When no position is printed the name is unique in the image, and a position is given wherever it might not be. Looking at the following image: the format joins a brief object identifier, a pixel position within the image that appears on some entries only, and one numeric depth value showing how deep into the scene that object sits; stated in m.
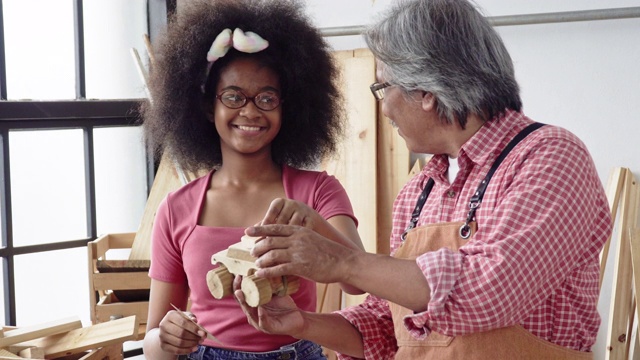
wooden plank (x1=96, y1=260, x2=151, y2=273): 2.60
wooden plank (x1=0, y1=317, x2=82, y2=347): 2.07
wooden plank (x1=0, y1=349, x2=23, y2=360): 1.92
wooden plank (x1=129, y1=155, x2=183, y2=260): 2.70
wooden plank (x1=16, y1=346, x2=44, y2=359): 2.05
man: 1.27
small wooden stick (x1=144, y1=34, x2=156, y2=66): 2.95
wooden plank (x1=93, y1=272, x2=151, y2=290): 2.58
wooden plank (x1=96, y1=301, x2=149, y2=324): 2.54
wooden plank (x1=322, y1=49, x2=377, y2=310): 3.19
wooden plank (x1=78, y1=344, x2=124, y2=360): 2.13
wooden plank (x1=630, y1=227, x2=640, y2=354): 2.37
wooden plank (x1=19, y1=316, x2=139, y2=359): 2.13
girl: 1.76
